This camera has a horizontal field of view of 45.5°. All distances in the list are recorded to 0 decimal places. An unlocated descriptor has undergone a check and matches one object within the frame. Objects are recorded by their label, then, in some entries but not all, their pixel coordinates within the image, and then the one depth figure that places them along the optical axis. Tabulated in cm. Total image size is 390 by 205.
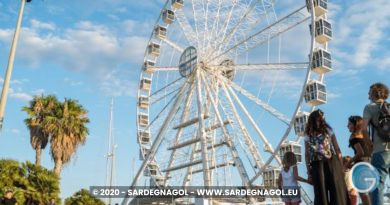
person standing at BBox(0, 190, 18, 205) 957
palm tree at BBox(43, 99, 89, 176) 2705
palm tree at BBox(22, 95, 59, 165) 2738
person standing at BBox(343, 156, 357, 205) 542
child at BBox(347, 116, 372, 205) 496
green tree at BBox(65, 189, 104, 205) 2633
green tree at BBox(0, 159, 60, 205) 2120
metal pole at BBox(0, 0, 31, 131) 1096
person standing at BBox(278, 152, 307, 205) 609
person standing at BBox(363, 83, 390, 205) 461
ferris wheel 2214
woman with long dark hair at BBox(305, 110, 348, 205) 476
